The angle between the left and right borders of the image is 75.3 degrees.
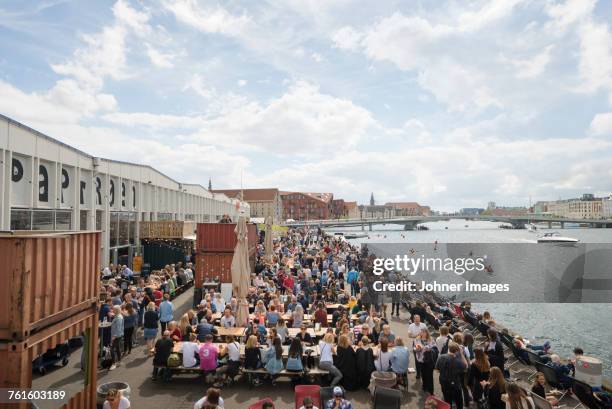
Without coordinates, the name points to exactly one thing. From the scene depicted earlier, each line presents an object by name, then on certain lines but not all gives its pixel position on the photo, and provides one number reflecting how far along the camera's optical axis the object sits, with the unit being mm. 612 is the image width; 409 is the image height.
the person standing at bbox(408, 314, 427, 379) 9867
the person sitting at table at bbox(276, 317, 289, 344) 10141
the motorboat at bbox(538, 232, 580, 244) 81812
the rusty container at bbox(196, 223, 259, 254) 18125
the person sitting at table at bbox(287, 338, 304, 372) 8695
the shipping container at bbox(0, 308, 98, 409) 4688
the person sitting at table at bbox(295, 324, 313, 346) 10062
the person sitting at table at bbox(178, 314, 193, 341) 10148
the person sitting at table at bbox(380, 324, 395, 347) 9817
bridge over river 124288
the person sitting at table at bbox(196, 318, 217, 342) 10139
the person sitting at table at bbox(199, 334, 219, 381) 8773
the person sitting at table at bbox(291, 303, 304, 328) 11883
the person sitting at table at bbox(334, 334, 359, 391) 8672
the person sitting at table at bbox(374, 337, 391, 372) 8609
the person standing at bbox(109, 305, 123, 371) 9891
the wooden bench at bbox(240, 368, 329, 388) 8719
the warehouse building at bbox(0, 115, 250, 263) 15125
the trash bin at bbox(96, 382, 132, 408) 6867
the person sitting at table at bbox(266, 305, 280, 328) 11703
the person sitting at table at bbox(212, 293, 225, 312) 13352
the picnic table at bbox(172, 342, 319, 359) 9188
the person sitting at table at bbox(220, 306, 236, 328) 11366
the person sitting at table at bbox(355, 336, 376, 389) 8758
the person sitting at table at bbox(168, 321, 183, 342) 9824
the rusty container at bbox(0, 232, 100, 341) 4660
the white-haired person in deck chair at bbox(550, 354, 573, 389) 8609
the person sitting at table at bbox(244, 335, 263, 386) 8836
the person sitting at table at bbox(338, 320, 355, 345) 9720
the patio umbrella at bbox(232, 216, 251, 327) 11445
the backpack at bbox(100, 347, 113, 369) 9672
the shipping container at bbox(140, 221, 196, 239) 25625
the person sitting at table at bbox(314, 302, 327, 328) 11922
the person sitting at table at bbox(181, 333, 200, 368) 8859
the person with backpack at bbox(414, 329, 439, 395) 8672
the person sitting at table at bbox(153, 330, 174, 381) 8881
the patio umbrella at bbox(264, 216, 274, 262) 24050
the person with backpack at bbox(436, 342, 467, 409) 7703
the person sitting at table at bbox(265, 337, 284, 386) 8711
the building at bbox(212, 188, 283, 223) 143375
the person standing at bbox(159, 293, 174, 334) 11891
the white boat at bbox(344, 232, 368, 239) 110519
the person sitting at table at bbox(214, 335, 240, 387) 8859
